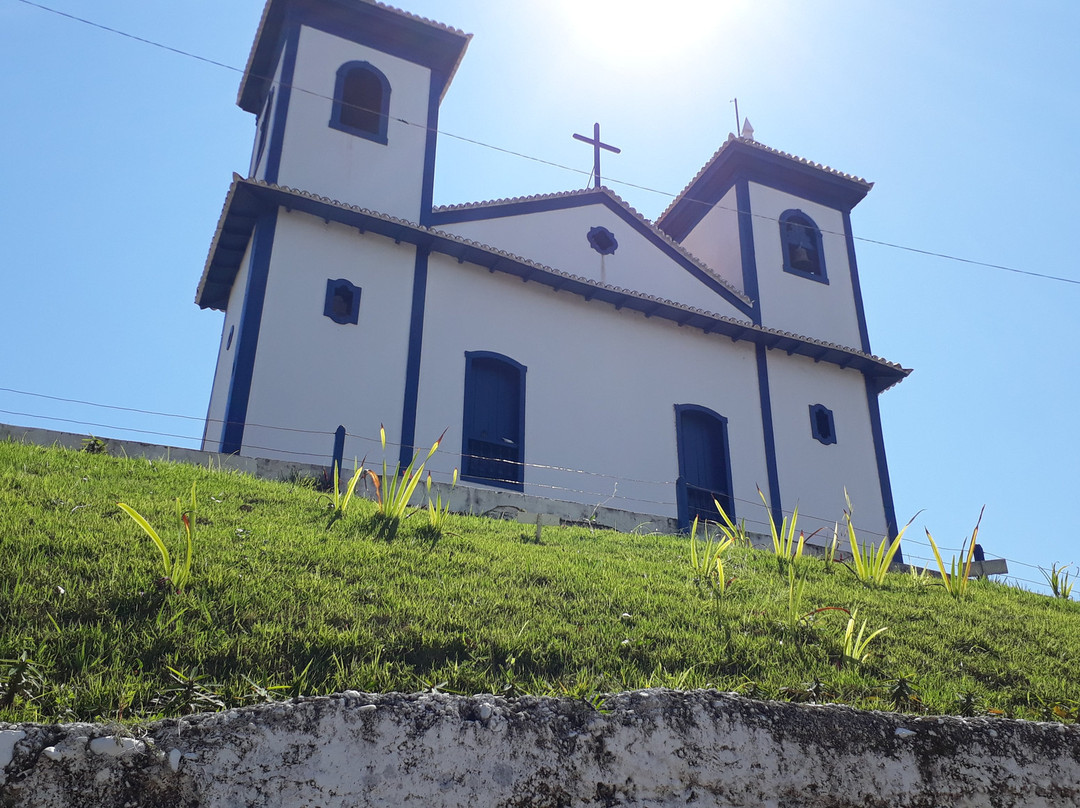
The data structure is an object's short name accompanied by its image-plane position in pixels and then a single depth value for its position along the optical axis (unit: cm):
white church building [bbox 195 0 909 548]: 1164
